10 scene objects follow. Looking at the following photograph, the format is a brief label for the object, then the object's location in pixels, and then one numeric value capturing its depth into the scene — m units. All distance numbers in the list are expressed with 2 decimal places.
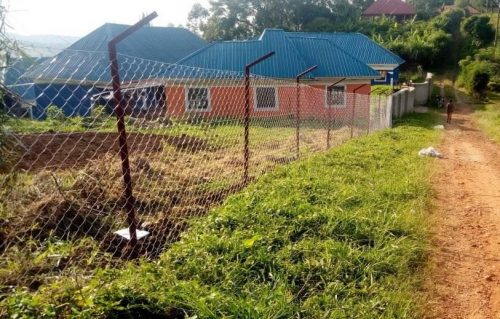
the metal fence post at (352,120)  10.05
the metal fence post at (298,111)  6.92
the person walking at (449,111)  17.92
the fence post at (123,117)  2.64
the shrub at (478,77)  24.92
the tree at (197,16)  44.50
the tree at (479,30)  36.56
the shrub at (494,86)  27.08
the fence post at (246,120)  5.00
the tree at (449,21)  39.22
